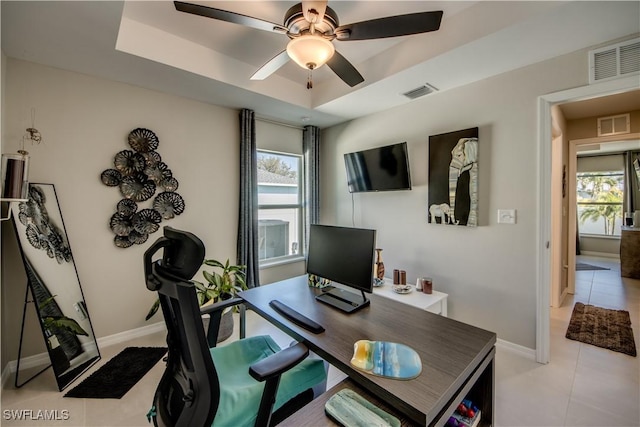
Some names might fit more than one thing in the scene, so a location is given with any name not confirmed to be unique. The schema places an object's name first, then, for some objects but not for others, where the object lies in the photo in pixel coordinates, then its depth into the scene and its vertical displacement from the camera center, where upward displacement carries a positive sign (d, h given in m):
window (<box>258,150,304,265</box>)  3.80 +0.09
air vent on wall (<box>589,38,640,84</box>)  1.84 +1.08
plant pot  2.58 -1.10
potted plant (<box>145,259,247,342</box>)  2.59 -0.77
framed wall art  2.59 +0.35
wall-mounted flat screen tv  3.06 +0.54
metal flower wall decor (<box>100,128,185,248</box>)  2.59 +0.26
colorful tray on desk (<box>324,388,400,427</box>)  0.86 -0.66
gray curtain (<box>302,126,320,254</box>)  4.08 +0.61
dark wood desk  0.90 -0.58
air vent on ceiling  2.72 +1.27
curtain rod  3.65 +1.28
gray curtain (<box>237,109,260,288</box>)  3.35 +0.15
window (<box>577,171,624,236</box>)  6.00 +0.26
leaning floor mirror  2.00 -0.57
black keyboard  1.31 -0.54
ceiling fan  1.49 +1.10
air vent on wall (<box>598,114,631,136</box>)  3.25 +1.09
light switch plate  2.40 -0.03
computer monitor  1.54 -0.30
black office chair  0.93 -0.60
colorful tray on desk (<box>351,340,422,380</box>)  1.00 -0.58
